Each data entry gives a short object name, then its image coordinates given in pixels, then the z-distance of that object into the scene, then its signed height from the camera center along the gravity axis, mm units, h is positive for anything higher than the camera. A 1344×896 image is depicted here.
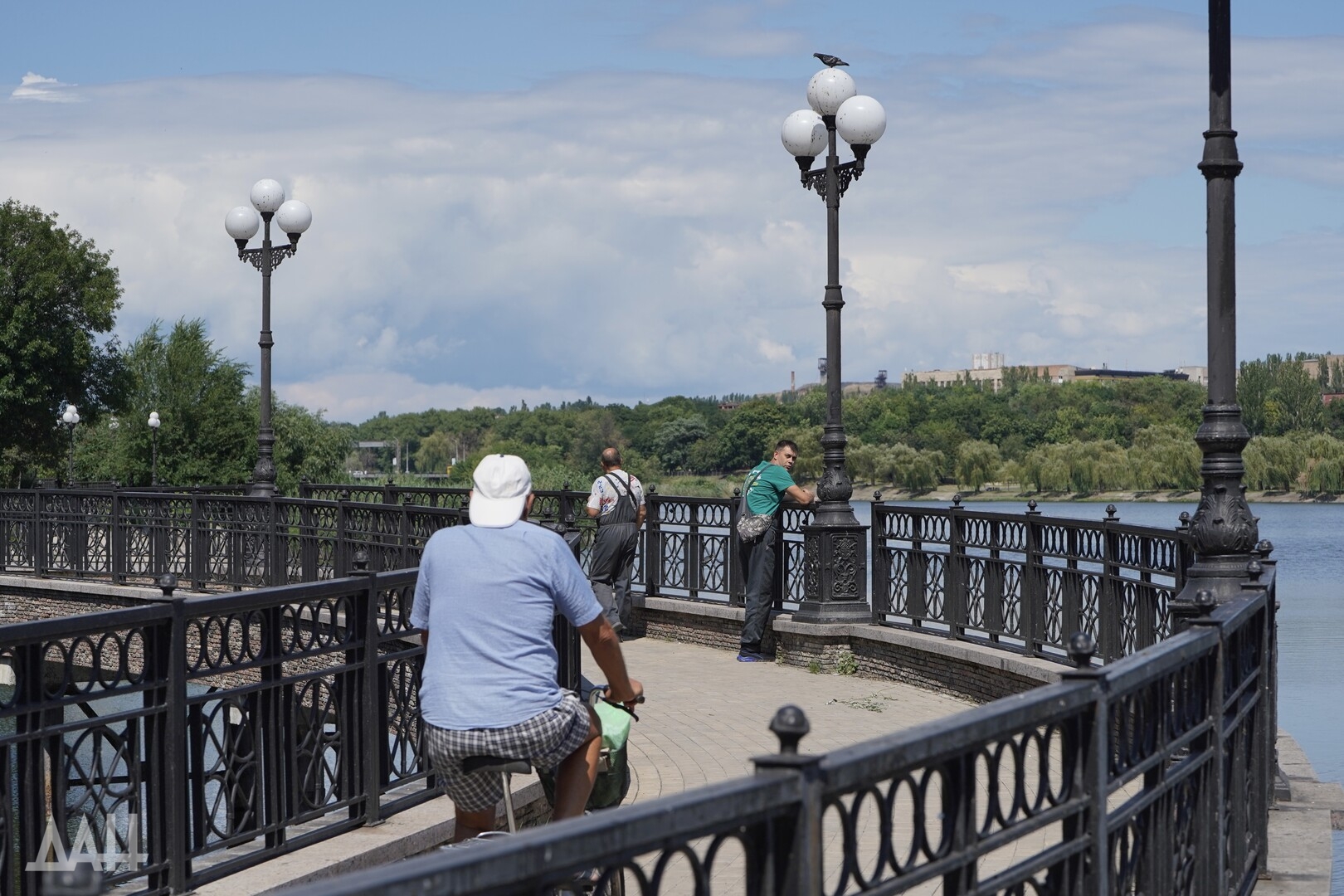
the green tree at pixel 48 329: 54688 +3929
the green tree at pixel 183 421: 73312 +727
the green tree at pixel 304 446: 82000 -523
